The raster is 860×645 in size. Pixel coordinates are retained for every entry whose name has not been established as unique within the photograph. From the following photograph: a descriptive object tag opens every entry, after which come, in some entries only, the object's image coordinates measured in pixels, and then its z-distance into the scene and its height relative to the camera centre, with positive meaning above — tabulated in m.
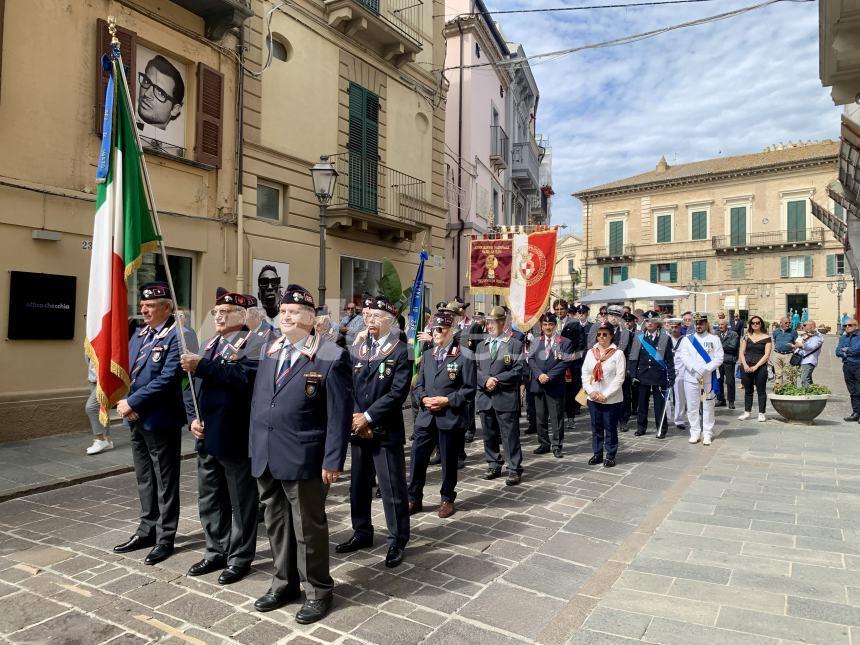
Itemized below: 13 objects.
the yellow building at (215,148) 8.85 +3.54
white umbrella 15.85 +1.27
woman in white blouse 7.82 -0.63
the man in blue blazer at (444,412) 5.80 -0.68
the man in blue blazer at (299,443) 3.79 -0.65
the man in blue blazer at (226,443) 4.29 -0.73
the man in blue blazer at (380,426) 4.71 -0.67
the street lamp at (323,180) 10.95 +2.78
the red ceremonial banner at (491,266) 10.26 +1.23
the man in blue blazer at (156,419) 4.68 -0.63
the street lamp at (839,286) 39.47 +3.91
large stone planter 10.83 -1.12
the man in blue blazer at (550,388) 8.69 -0.67
